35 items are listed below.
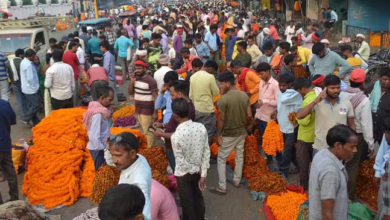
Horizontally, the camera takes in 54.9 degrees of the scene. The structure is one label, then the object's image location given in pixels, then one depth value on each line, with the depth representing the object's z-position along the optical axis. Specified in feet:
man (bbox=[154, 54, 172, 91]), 22.35
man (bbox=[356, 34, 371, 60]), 29.37
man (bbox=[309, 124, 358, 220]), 10.14
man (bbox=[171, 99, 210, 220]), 13.52
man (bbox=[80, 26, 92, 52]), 44.94
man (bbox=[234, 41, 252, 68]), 26.91
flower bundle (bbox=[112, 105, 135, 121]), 29.30
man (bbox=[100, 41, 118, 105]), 31.81
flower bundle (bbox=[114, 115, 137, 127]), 28.36
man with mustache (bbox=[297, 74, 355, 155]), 14.33
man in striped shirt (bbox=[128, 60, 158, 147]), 19.97
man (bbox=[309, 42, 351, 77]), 21.84
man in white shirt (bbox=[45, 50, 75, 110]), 25.02
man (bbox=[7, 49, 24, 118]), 28.53
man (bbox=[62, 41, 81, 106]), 29.71
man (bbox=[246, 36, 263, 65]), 31.55
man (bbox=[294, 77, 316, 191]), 16.26
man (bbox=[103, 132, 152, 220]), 10.03
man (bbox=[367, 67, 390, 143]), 15.79
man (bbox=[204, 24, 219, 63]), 39.88
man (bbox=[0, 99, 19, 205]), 17.26
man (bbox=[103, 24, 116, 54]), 50.97
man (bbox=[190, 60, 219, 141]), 19.75
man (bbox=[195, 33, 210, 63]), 34.76
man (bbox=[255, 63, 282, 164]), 19.81
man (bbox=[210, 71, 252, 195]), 17.58
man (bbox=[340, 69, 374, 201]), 15.03
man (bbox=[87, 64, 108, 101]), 26.99
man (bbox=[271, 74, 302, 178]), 18.04
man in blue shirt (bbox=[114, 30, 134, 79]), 39.32
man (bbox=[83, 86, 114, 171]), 16.74
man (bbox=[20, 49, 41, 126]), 27.14
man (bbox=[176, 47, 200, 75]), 26.81
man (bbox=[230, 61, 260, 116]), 22.17
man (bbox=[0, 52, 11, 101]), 27.12
